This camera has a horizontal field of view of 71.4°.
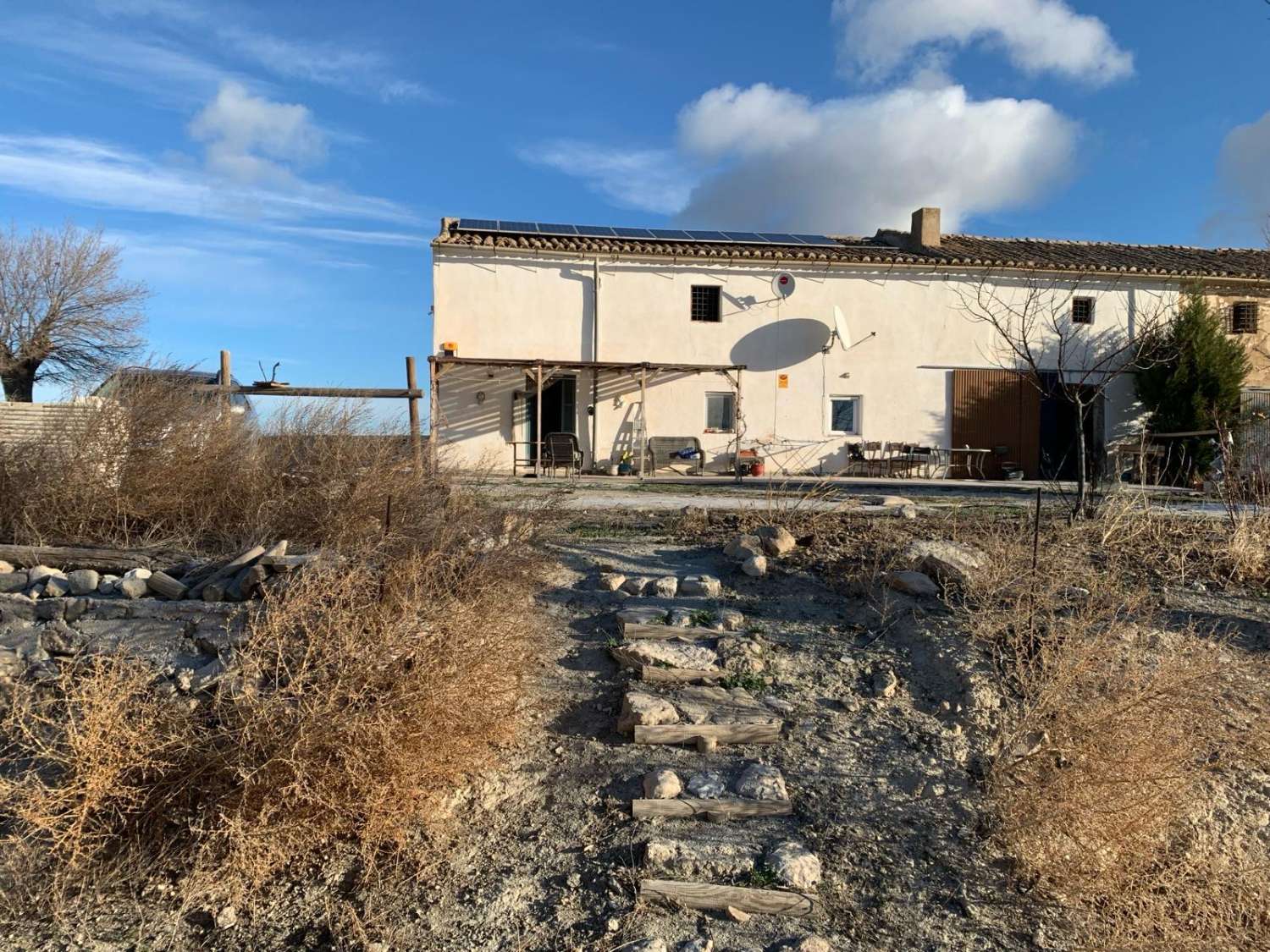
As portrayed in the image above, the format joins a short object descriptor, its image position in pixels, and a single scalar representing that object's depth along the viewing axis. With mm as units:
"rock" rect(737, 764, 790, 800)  3928
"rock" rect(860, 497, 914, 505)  8789
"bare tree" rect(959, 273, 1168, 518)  17344
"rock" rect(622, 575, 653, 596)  5895
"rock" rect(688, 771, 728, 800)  3920
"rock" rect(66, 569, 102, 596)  5609
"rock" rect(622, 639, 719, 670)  4895
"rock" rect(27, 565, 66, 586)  5695
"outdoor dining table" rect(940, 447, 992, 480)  17484
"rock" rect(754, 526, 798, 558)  6543
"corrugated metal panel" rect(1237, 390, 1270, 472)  8711
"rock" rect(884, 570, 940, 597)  5754
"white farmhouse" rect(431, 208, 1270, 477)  16484
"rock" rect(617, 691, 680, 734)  4336
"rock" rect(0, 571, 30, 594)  5660
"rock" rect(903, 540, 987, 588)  5715
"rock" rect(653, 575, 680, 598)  5883
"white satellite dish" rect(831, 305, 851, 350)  16948
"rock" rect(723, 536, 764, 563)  6457
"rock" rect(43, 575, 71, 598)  5527
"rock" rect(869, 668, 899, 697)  4859
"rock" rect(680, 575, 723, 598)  5875
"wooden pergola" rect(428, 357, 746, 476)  15078
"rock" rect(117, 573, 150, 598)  5336
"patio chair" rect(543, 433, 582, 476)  15625
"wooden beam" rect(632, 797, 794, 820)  3787
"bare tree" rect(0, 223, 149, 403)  19938
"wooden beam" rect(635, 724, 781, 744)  4285
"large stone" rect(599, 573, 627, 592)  5961
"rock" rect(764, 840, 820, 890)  3445
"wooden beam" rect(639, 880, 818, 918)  3326
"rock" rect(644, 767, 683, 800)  3873
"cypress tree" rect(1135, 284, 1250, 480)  16609
